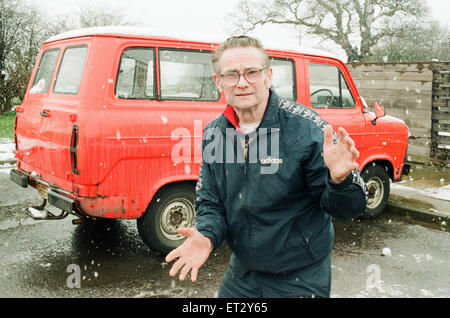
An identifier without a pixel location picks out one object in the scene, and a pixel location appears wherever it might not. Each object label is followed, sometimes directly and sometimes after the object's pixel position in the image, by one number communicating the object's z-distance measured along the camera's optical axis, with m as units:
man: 2.02
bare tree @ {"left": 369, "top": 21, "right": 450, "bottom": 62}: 22.42
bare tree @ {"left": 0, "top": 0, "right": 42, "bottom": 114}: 18.03
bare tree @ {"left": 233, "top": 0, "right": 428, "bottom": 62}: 23.30
